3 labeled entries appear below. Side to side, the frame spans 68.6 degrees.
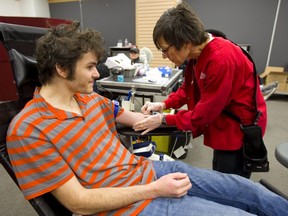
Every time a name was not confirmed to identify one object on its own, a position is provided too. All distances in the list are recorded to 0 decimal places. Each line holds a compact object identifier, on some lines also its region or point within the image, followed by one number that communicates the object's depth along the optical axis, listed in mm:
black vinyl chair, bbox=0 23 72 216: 744
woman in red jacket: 924
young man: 708
